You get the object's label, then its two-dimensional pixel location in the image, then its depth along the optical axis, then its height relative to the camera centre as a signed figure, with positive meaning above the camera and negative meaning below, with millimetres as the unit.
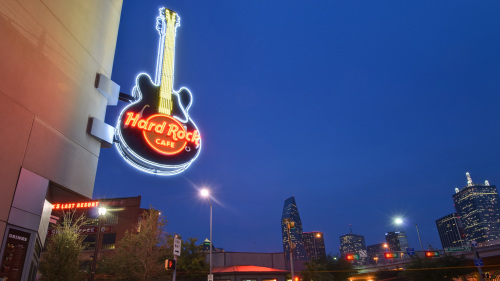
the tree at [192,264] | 37156 +2224
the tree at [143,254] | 27859 +2611
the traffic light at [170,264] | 16947 +1038
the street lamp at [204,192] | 28656 +7290
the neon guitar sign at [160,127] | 16141 +7497
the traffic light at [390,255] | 44856 +2937
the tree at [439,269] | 45281 +923
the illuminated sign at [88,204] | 39894 +9860
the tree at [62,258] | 22797 +2068
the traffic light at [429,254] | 43303 +2714
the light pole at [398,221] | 57325 +9000
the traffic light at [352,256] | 47219 +3017
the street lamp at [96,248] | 24109 +2813
